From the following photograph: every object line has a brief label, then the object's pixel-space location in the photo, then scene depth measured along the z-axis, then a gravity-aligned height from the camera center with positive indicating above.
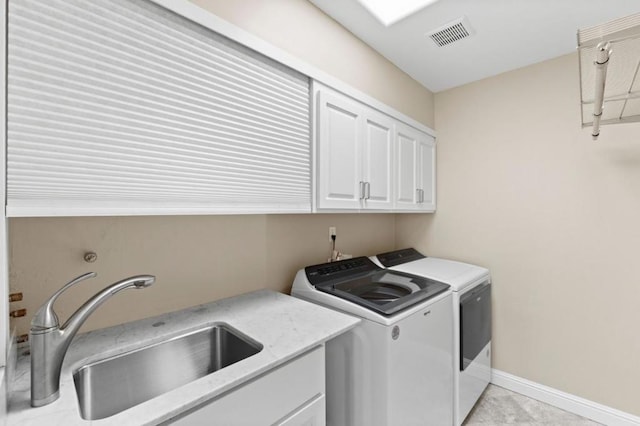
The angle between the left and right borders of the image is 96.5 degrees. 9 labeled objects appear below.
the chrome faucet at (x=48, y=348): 0.73 -0.35
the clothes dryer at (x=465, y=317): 1.82 -0.71
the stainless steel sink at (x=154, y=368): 0.96 -0.59
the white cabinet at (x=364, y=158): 1.57 +0.37
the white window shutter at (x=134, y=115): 0.78 +0.34
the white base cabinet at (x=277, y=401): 0.83 -0.61
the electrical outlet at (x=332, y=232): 2.16 -0.13
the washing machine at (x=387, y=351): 1.34 -0.70
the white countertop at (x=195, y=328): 0.71 -0.48
